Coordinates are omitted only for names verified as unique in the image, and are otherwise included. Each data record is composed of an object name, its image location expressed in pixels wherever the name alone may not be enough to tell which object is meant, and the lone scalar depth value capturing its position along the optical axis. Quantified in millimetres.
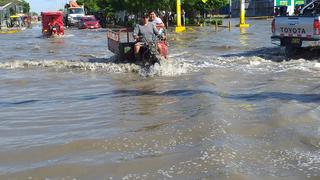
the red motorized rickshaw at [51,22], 36000
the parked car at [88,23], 52219
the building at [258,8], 84250
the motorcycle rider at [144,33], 13977
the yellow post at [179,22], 35772
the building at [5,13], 67375
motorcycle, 13312
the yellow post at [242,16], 40212
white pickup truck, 13703
